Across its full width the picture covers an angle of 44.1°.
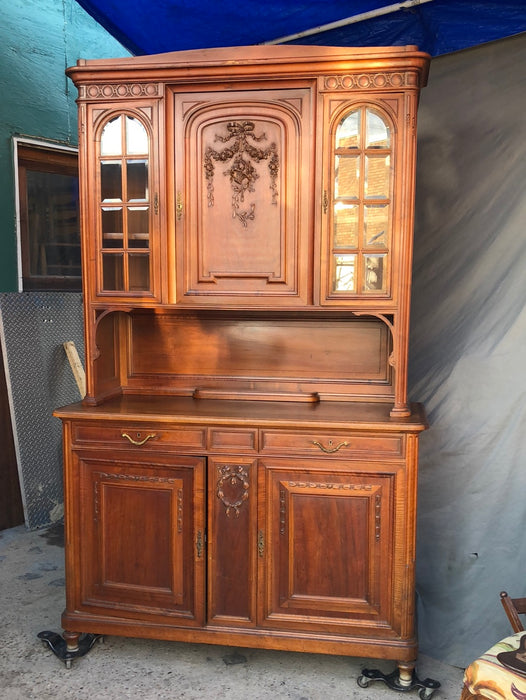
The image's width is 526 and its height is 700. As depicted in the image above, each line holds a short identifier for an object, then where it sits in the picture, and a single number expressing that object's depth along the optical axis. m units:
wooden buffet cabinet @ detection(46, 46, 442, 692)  2.60
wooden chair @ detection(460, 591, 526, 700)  1.71
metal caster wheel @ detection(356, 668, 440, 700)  2.60
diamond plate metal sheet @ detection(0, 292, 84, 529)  4.17
